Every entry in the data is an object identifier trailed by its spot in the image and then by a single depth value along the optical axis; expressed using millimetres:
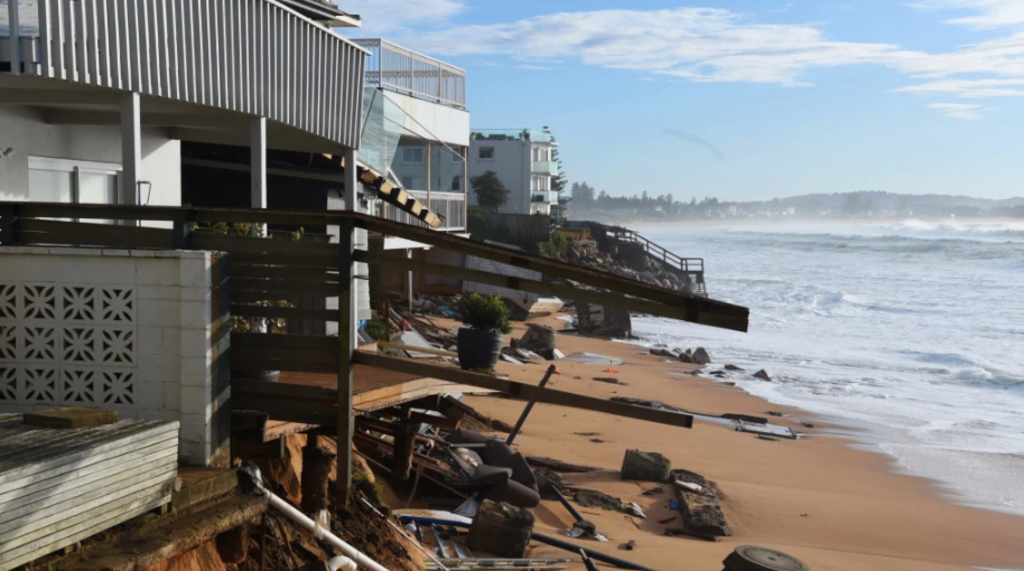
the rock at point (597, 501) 11875
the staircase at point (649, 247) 53719
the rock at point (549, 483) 11797
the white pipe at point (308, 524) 5031
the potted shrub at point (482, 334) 10273
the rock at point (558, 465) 13582
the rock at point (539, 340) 25969
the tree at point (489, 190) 70562
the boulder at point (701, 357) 27500
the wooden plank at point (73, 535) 3744
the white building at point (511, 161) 75375
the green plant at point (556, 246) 50809
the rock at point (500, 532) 9062
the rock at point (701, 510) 11383
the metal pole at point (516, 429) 12930
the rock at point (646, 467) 13297
